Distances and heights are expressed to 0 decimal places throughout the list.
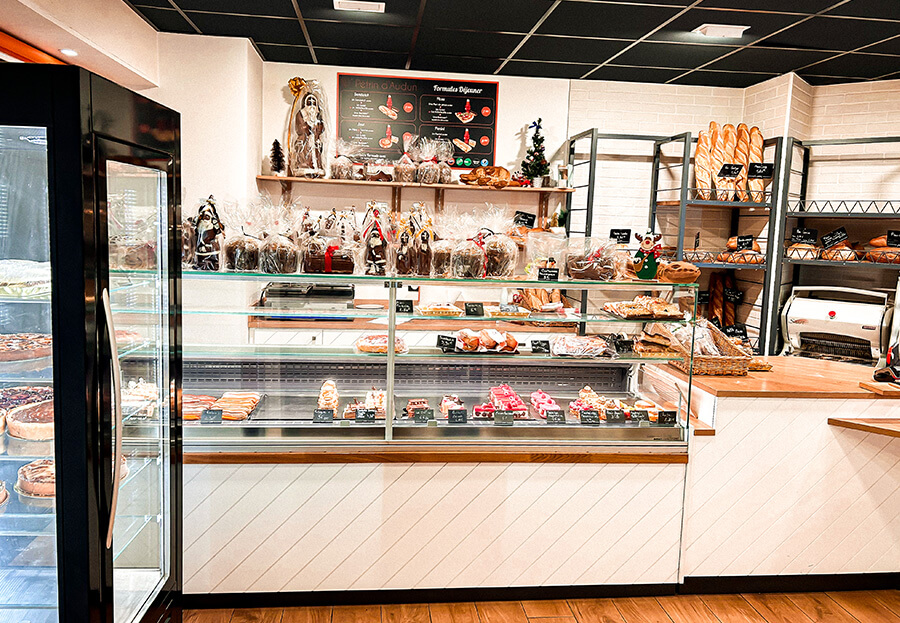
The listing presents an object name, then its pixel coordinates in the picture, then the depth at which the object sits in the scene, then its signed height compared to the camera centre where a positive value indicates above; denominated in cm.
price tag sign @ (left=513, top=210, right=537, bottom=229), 313 +15
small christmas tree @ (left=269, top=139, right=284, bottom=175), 460 +59
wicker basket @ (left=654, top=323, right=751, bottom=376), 301 -49
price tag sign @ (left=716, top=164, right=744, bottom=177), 465 +65
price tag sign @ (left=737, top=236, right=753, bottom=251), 475 +13
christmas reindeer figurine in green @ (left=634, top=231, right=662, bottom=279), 271 -1
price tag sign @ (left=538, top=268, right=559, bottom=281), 252 -8
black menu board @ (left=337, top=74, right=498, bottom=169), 482 +100
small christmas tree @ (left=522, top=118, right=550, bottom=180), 483 +68
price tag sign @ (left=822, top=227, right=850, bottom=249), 443 +19
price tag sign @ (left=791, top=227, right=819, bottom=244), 461 +20
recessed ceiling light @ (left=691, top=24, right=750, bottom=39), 369 +132
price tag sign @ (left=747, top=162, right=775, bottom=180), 461 +65
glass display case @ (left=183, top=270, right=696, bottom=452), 251 -53
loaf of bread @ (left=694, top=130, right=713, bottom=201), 477 +68
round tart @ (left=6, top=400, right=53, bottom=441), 153 -45
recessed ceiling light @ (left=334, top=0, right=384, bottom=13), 347 +129
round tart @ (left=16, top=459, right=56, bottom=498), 157 -60
